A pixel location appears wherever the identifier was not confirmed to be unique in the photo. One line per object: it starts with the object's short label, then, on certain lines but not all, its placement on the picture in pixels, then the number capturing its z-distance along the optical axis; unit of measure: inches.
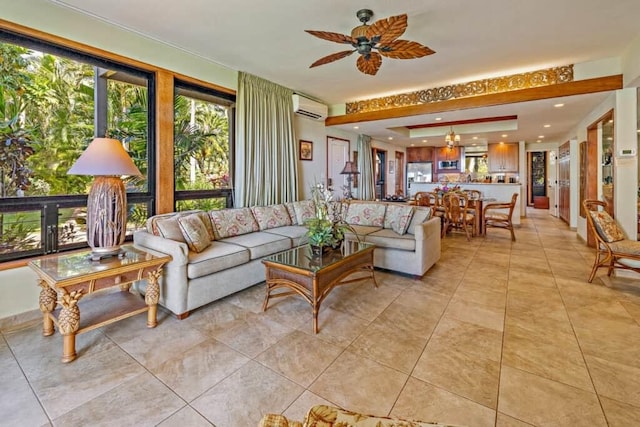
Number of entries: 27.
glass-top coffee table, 95.1
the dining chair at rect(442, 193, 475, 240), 220.4
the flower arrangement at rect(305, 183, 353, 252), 113.3
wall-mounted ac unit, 204.7
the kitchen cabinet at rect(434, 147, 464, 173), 397.1
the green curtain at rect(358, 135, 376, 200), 299.0
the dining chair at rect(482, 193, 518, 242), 221.4
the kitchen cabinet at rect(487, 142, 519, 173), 359.9
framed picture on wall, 226.2
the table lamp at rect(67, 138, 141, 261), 90.0
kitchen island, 279.7
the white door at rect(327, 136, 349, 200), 257.4
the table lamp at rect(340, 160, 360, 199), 245.4
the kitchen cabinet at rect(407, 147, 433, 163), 410.0
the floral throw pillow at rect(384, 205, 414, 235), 153.0
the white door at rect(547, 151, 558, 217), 364.4
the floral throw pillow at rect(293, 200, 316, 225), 184.9
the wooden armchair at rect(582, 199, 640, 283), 124.9
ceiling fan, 91.0
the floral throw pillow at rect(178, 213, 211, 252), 116.4
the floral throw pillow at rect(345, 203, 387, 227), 172.6
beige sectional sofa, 103.2
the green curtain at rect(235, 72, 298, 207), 169.9
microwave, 401.4
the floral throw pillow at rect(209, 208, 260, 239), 140.6
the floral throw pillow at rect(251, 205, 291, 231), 162.6
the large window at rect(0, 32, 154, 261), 100.1
